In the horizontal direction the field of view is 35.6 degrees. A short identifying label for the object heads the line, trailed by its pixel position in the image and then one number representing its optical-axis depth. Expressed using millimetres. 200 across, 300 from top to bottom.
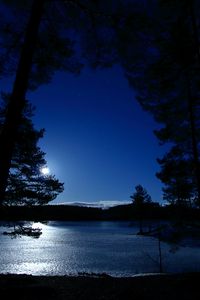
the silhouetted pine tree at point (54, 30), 7093
